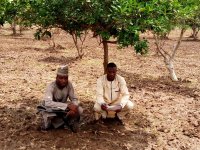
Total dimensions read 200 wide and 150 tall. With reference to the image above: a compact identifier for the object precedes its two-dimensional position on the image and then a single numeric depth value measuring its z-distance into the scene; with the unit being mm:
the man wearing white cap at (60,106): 6770
